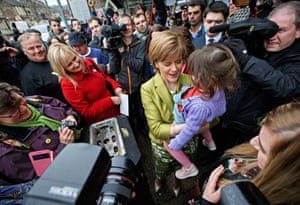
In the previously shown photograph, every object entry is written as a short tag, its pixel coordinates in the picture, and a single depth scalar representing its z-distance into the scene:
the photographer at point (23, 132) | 1.11
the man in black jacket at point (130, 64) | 2.04
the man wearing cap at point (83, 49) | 2.55
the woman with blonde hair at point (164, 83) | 1.27
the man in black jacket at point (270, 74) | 1.17
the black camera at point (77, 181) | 0.36
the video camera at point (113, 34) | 2.00
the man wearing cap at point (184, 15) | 3.64
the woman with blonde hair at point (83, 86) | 1.64
